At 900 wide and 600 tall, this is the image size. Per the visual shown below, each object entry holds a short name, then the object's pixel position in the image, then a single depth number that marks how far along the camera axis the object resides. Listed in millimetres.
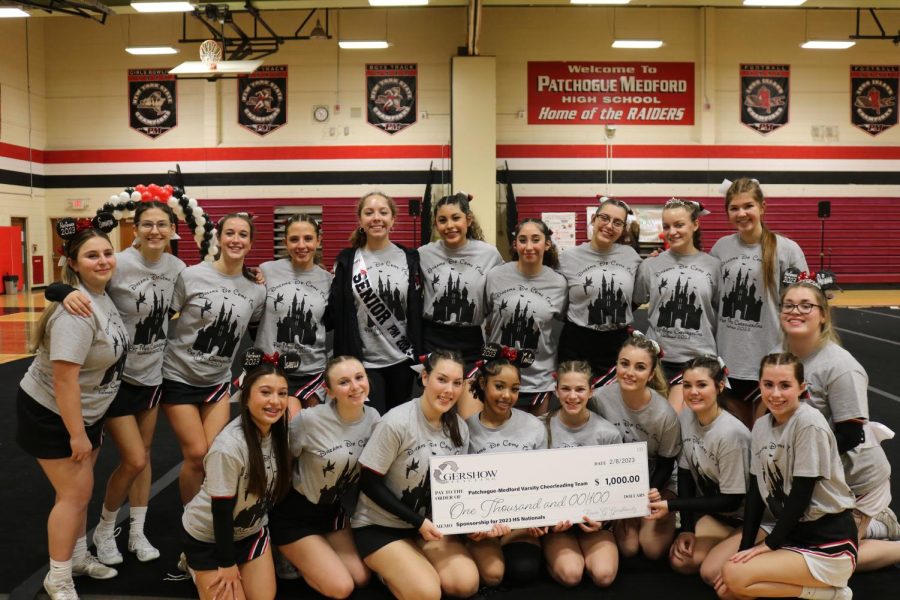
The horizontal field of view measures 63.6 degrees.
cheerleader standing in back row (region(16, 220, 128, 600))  2982
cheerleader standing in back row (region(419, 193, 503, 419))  4145
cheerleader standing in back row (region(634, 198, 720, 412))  3951
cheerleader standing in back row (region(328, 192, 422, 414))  4023
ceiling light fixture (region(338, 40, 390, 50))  15641
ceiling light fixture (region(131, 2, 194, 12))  12488
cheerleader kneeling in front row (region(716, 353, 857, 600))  3039
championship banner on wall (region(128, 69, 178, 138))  18328
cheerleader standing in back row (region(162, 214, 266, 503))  3635
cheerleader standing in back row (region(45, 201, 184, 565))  3492
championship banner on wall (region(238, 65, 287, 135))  18062
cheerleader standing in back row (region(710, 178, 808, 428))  3879
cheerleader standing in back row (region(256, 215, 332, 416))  3873
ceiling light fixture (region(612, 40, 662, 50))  15836
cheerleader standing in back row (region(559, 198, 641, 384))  4105
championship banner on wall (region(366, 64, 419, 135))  18016
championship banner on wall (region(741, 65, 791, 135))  18078
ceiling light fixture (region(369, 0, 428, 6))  12992
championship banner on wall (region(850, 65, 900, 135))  18203
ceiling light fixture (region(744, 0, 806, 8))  12469
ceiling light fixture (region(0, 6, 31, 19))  13266
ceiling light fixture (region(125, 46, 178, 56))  15797
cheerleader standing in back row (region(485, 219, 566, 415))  4043
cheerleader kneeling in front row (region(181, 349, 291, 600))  2988
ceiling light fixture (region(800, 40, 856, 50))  15430
